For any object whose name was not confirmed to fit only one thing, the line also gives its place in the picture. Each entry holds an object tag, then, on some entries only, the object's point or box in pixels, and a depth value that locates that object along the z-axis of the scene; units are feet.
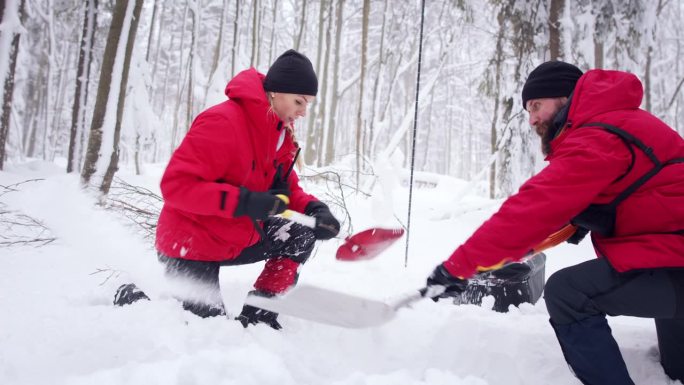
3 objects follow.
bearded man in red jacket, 4.85
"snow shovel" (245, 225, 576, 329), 6.90
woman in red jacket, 6.33
